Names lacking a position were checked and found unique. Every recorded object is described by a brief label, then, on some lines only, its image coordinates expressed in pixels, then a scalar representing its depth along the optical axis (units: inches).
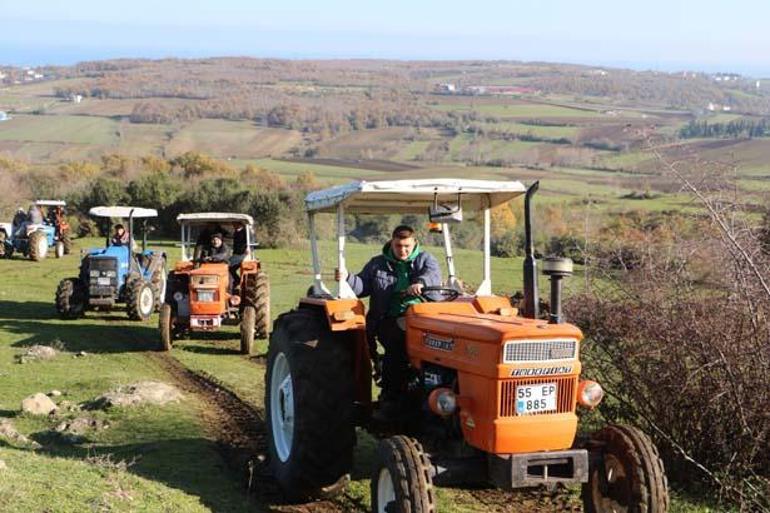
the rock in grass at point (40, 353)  572.4
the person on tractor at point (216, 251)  676.7
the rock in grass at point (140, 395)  411.8
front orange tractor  239.1
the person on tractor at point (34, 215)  1239.5
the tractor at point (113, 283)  748.0
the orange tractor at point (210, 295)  638.5
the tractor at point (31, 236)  1194.0
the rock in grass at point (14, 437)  344.5
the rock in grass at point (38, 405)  407.5
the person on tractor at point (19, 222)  1237.9
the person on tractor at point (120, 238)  810.2
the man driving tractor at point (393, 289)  293.9
